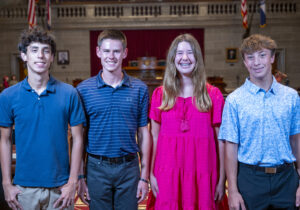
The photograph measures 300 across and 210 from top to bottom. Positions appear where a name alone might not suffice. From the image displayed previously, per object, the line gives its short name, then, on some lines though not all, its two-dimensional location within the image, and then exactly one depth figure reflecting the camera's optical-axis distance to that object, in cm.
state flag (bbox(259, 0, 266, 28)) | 1204
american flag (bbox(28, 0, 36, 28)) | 1125
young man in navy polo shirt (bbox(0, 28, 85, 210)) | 220
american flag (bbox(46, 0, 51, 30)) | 1268
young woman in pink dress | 243
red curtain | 1588
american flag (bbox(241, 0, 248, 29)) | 1193
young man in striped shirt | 242
